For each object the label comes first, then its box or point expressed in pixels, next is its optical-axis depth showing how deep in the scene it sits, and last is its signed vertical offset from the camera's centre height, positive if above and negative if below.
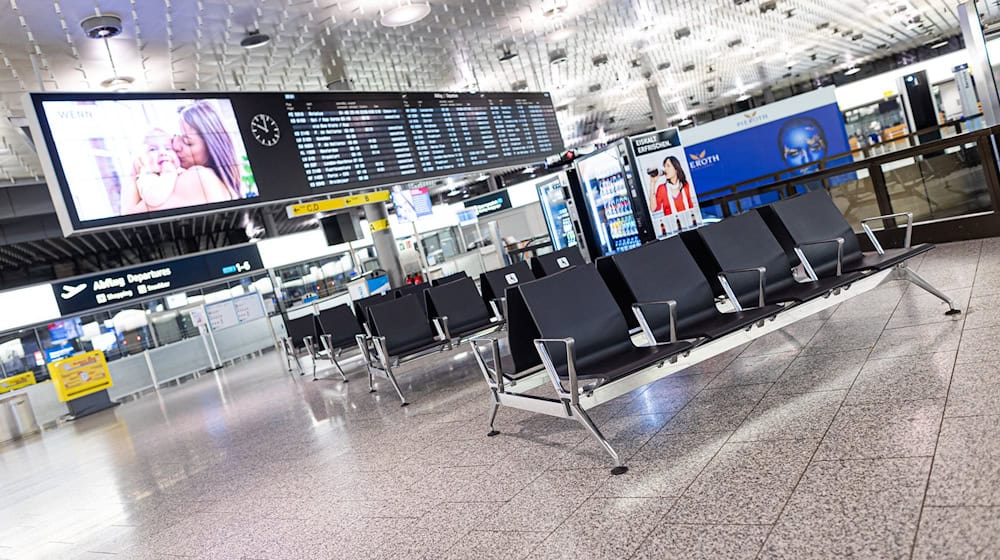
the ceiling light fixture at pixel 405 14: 6.78 +2.42
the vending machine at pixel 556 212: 12.45 +0.26
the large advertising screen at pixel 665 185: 9.73 +0.14
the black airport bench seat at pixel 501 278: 7.63 -0.40
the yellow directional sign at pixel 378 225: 12.90 +0.94
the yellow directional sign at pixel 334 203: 9.27 +1.19
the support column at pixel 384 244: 12.91 +0.57
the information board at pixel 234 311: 19.47 +0.23
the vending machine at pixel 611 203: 9.81 +0.10
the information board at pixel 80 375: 13.23 -0.20
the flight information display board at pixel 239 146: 5.84 +1.62
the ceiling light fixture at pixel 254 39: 7.65 +2.90
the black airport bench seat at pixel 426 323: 6.54 -0.57
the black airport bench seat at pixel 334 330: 9.02 -0.51
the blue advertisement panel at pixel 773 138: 15.78 +0.57
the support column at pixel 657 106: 19.44 +2.49
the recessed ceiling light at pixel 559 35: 10.69 +2.84
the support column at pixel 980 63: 7.31 +0.41
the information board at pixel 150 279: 17.59 +1.68
